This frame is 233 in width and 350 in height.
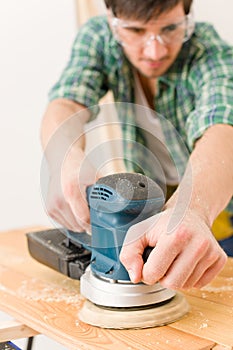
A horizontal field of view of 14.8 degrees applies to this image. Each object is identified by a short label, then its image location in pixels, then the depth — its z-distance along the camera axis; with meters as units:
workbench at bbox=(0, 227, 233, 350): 0.93
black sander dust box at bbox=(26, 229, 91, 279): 1.13
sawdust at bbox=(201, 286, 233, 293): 1.10
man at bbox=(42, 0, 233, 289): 0.96
